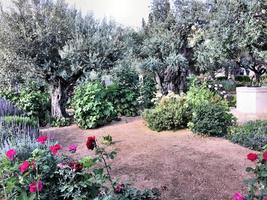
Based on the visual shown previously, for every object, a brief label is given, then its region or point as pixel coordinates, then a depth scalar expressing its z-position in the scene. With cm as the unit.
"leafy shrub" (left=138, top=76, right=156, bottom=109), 679
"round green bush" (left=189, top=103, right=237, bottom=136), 431
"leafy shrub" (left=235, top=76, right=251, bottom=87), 1767
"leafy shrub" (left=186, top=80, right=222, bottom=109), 550
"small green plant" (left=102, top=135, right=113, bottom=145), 411
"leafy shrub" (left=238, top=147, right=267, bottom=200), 150
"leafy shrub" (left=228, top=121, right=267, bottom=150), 388
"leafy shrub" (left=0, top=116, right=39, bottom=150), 380
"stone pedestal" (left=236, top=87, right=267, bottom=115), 727
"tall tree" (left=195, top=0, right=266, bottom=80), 668
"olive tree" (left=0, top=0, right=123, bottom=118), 589
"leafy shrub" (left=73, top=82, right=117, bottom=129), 548
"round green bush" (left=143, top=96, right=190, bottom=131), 476
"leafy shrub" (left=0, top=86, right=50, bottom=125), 640
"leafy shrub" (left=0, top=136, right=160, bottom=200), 193
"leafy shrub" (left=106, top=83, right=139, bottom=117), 647
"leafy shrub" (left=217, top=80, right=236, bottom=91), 1307
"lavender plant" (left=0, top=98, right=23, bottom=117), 563
